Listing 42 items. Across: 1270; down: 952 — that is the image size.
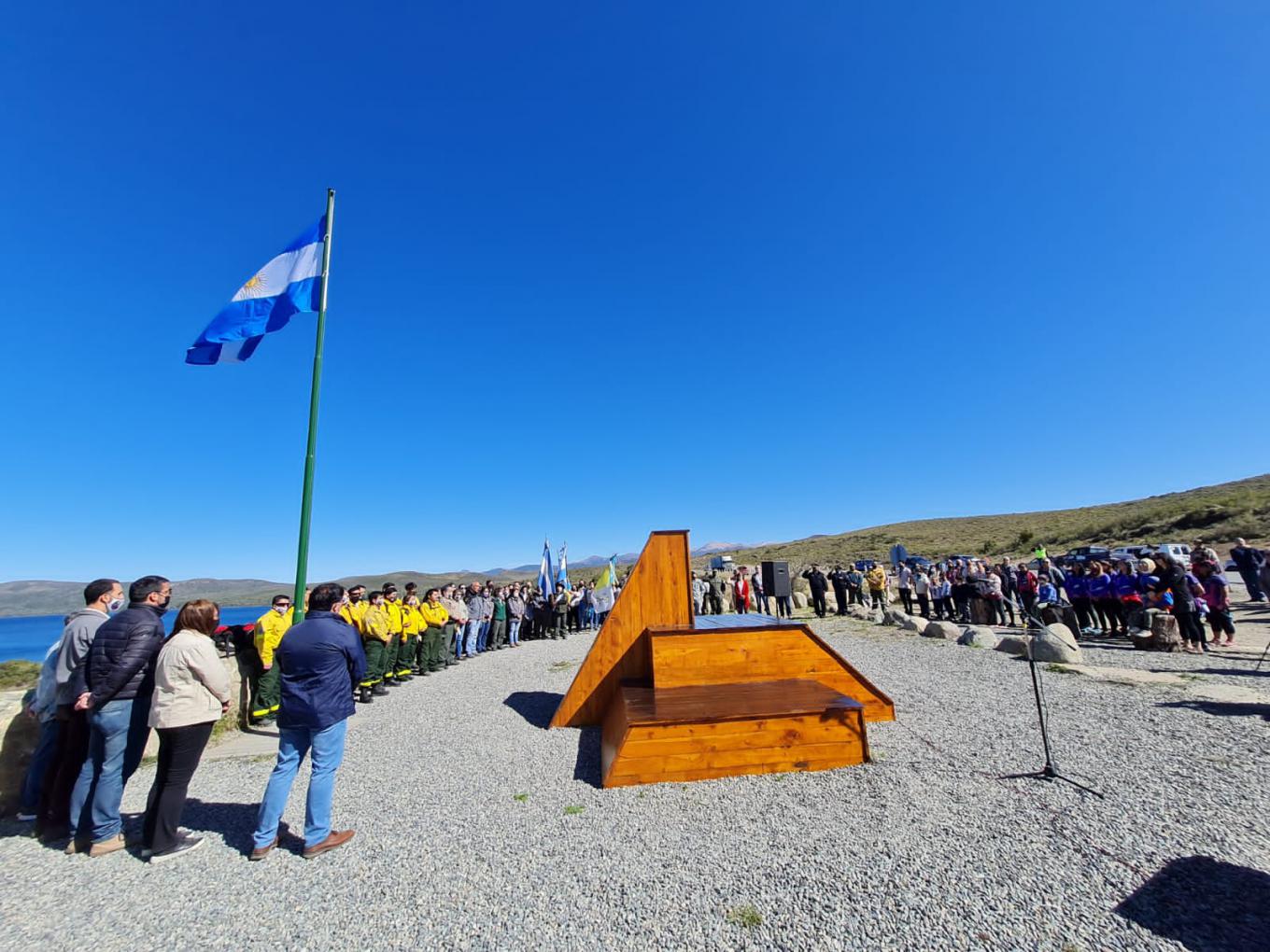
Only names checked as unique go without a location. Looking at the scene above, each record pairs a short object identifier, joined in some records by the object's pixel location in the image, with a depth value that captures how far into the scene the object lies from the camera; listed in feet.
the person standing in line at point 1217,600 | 34.50
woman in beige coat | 12.71
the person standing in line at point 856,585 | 67.10
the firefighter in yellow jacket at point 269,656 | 24.43
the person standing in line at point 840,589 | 63.93
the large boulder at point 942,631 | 43.55
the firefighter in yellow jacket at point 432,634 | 38.63
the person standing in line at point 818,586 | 61.62
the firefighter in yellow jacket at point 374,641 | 30.83
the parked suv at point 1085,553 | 93.76
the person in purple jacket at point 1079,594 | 43.62
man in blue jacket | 12.77
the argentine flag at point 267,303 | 27.86
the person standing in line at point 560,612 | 63.21
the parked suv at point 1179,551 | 78.92
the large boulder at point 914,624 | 47.32
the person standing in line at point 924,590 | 58.13
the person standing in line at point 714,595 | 66.59
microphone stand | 15.44
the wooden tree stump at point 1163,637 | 34.27
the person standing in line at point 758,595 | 71.82
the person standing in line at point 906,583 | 60.90
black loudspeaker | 58.95
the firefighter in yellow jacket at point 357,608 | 29.99
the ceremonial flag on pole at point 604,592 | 68.18
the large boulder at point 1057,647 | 31.30
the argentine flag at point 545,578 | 62.71
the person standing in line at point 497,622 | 53.78
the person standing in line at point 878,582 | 61.41
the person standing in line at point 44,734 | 13.61
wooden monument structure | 16.90
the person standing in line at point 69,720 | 13.43
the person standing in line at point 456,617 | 44.42
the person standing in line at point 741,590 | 62.95
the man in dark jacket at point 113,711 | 12.84
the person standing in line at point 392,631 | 33.40
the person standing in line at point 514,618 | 56.24
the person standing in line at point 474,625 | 48.16
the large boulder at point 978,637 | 39.49
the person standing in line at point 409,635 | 35.81
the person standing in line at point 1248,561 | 44.75
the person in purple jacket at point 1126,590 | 39.68
